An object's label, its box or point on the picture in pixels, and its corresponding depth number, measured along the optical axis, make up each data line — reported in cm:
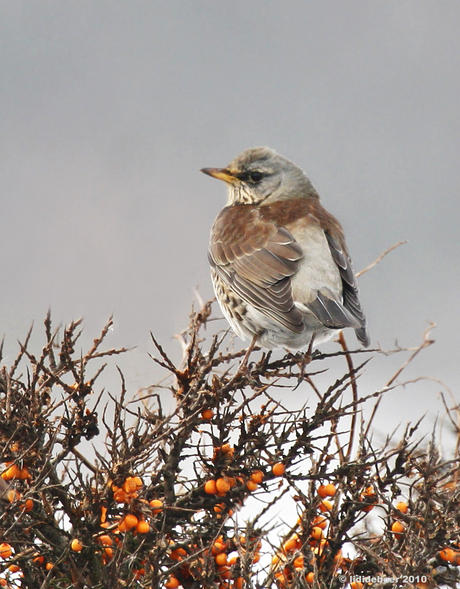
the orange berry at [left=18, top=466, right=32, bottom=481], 462
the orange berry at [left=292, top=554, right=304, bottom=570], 520
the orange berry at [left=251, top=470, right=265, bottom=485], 484
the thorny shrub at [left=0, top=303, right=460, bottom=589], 445
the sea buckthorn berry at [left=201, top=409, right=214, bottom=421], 498
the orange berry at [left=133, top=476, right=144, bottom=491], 442
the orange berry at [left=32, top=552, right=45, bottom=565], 482
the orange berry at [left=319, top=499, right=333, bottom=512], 521
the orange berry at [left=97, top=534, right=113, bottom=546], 462
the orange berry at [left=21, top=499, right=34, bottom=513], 438
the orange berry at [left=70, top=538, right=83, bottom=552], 441
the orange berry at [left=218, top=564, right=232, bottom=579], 490
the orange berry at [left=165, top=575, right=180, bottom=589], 487
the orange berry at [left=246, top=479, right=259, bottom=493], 480
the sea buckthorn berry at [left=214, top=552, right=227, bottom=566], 490
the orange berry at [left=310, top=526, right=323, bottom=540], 522
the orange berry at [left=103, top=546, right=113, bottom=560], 468
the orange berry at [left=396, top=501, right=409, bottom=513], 534
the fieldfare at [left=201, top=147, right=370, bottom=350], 775
